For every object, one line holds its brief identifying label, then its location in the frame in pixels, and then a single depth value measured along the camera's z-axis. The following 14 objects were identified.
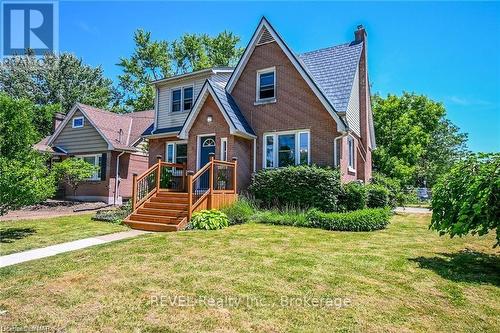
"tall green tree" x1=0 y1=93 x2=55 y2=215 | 8.78
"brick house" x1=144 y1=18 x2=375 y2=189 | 13.84
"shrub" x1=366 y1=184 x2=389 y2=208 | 14.55
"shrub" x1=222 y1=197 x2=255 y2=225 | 11.60
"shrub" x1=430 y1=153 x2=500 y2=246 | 5.77
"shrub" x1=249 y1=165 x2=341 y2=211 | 12.35
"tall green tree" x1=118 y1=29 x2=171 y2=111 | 39.28
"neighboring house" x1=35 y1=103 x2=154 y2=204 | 21.77
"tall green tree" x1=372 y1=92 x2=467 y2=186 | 26.83
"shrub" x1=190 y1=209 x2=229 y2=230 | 10.23
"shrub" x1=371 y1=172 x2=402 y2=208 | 17.38
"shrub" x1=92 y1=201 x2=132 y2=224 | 12.16
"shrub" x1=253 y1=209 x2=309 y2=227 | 11.12
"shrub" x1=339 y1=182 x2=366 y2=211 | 12.83
